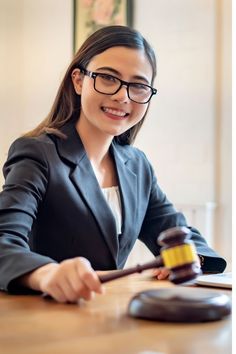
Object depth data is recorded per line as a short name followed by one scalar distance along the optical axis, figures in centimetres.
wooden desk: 68
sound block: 81
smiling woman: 140
